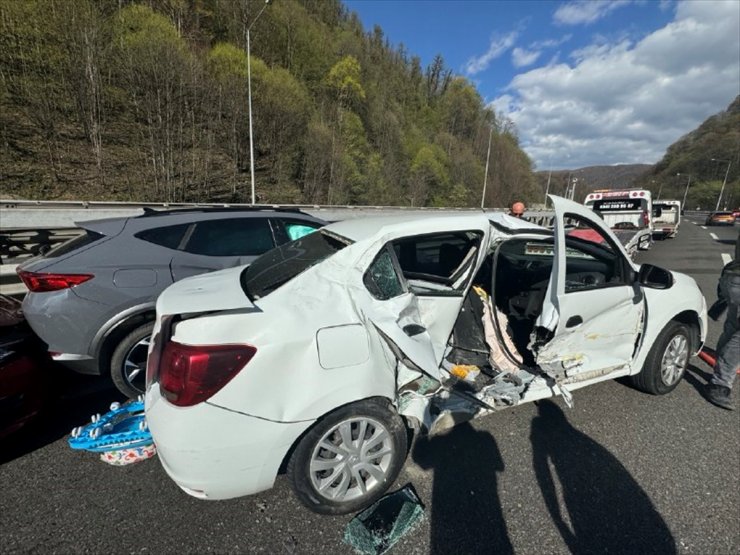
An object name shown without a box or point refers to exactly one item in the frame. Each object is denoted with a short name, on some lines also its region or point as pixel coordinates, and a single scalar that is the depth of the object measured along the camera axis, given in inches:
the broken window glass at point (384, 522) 75.5
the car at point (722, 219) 1378.0
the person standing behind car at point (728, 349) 124.0
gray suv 113.0
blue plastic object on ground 90.8
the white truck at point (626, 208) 559.0
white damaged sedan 69.6
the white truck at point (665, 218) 764.8
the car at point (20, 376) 90.1
